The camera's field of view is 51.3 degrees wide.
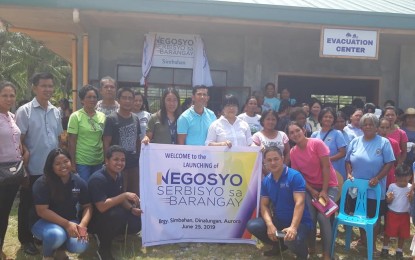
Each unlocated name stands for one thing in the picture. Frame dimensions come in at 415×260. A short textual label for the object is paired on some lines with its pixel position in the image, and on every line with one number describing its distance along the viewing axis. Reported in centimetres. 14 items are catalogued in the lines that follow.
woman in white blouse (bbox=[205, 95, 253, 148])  480
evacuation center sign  737
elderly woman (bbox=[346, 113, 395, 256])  471
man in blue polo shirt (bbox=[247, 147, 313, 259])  425
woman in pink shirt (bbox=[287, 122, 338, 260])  451
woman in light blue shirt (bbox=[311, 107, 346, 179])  517
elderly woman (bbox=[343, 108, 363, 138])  581
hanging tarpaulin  846
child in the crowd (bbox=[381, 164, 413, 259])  474
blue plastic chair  452
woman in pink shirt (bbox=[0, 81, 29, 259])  402
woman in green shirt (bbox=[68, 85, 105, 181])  460
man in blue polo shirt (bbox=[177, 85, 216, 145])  485
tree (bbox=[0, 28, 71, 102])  2309
